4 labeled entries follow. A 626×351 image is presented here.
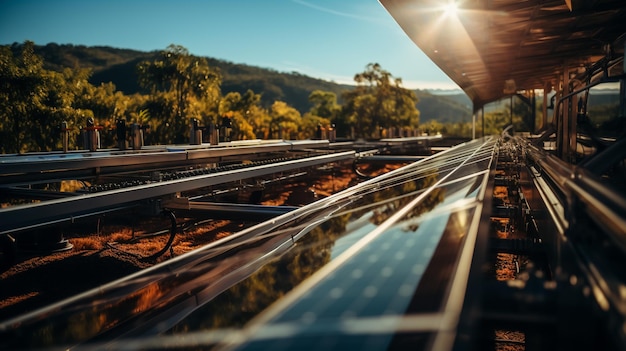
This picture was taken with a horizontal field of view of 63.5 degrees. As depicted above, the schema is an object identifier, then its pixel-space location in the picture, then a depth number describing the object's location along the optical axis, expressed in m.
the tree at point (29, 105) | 19.94
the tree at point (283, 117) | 47.91
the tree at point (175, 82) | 34.97
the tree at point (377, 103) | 50.25
